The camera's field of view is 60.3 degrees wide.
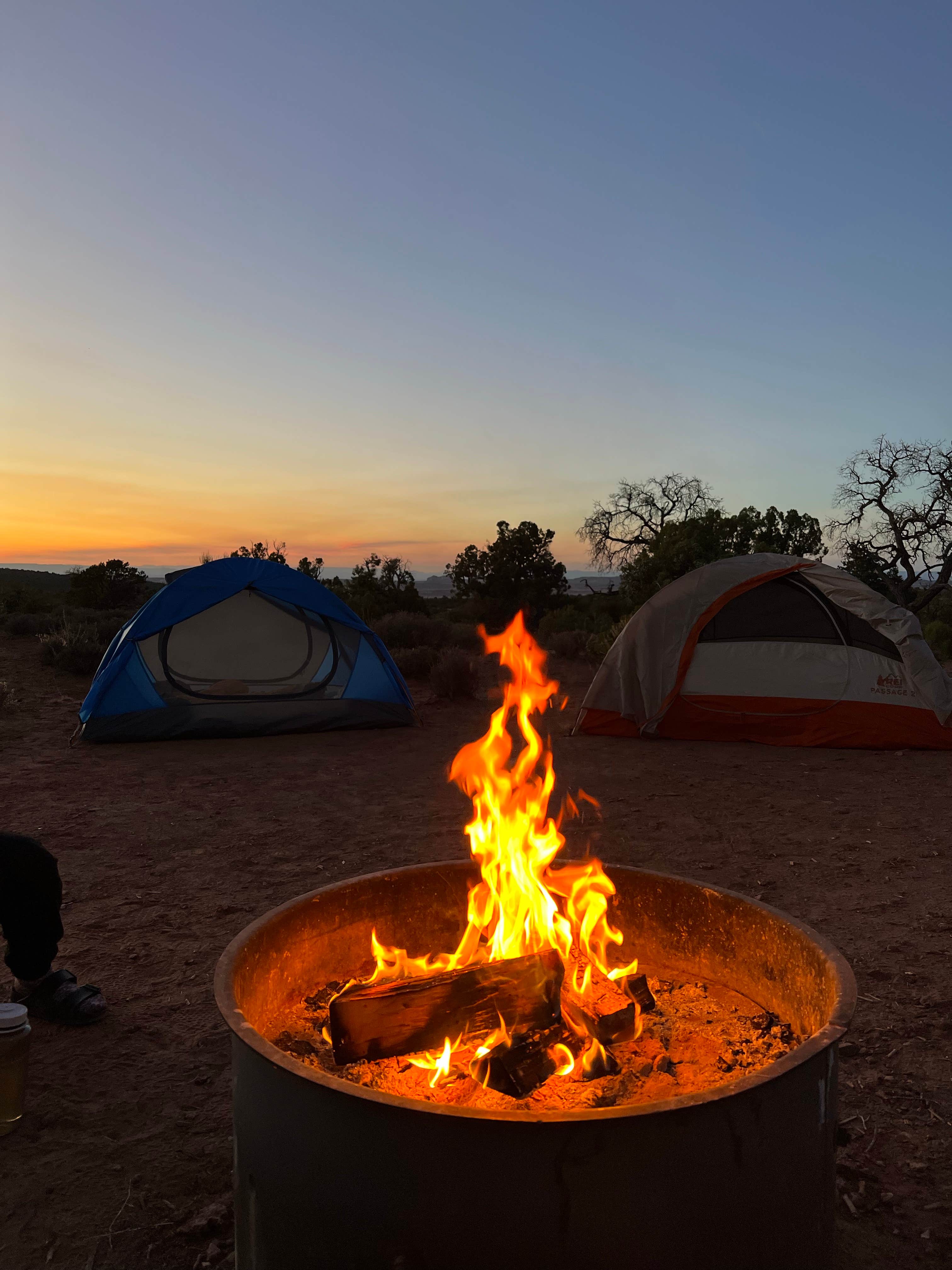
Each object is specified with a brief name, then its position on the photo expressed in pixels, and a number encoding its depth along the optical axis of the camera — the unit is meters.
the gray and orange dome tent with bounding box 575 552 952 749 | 7.80
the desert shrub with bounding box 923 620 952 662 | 15.56
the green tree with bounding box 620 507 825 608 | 18.98
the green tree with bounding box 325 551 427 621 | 22.16
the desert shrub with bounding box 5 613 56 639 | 16.12
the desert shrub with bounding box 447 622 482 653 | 16.64
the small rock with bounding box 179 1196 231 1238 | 2.16
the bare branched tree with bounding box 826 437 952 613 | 19.72
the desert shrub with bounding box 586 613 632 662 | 14.76
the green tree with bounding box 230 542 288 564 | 20.69
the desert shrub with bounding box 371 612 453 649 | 15.95
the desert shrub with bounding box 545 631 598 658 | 15.52
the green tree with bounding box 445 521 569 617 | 27.33
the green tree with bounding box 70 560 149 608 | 22.22
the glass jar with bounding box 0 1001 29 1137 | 2.46
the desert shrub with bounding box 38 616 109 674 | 12.19
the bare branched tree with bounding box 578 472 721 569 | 25.02
